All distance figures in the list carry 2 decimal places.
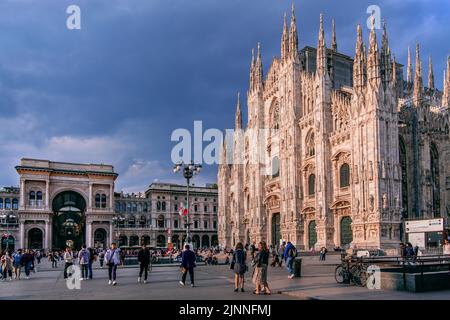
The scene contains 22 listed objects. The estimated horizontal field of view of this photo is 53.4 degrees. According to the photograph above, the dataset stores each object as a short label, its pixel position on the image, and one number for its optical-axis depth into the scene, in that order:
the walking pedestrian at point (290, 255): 21.35
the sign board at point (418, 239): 31.47
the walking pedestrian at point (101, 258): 36.39
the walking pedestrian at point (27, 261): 25.29
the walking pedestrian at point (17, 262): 25.48
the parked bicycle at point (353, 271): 16.34
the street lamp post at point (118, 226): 86.64
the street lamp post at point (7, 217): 73.40
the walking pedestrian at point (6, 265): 24.23
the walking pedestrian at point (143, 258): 18.84
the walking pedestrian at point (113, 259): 18.61
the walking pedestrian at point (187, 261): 17.22
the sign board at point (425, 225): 29.18
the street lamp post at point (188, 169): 32.47
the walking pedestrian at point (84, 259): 22.11
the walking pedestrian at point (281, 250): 31.48
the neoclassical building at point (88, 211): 76.12
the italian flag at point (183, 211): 34.44
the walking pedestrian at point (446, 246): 22.44
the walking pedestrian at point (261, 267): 14.77
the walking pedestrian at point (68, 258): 21.89
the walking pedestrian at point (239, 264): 15.33
